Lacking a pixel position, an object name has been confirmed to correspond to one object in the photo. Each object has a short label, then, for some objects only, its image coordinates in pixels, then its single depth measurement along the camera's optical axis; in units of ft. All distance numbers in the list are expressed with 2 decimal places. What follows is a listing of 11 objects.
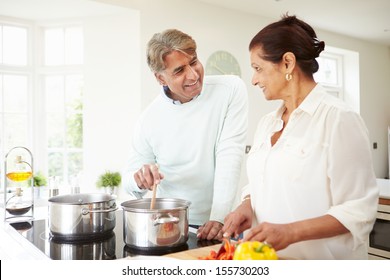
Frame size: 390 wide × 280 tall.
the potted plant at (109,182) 8.02
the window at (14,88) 8.66
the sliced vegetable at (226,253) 2.45
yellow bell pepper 2.10
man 3.74
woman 2.51
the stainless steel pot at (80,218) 3.02
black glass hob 2.82
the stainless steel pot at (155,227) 2.69
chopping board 2.67
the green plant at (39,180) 8.22
